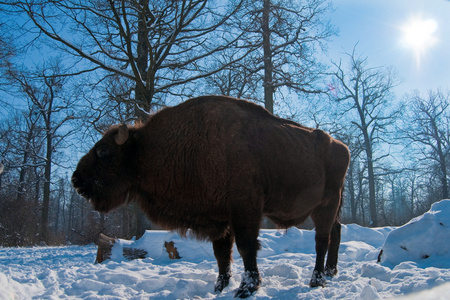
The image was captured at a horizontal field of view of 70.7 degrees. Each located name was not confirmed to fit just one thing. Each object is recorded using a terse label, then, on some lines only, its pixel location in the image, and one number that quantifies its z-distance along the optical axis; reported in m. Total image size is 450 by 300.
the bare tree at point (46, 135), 22.08
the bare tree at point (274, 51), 12.06
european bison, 3.75
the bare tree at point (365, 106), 28.50
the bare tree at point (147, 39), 8.94
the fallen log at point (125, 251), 7.26
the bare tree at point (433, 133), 27.67
